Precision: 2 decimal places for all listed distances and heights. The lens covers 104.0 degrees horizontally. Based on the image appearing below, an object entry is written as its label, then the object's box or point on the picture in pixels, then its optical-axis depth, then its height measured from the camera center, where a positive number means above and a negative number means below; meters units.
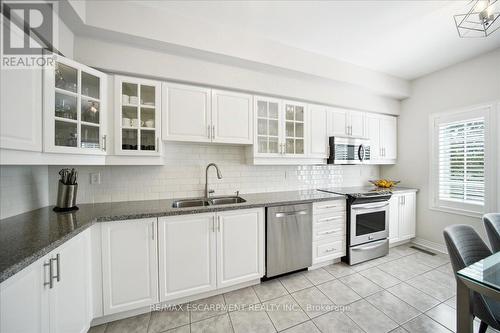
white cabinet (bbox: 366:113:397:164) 3.42 +0.52
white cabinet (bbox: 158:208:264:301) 1.80 -0.85
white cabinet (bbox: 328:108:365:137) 3.04 +0.70
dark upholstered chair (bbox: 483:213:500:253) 1.56 -0.53
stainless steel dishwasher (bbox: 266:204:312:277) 2.21 -0.86
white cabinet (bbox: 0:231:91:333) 0.88 -0.70
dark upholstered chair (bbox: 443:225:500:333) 1.12 -0.60
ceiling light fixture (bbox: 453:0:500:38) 1.25 +1.46
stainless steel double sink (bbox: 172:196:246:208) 2.30 -0.44
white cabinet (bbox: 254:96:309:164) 2.58 +0.52
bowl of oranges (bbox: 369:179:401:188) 3.35 -0.31
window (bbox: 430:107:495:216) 2.60 +0.05
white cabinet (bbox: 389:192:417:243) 3.10 -0.83
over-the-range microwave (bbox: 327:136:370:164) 2.98 +0.25
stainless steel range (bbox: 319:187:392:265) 2.65 -0.83
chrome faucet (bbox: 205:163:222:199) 2.43 -0.18
